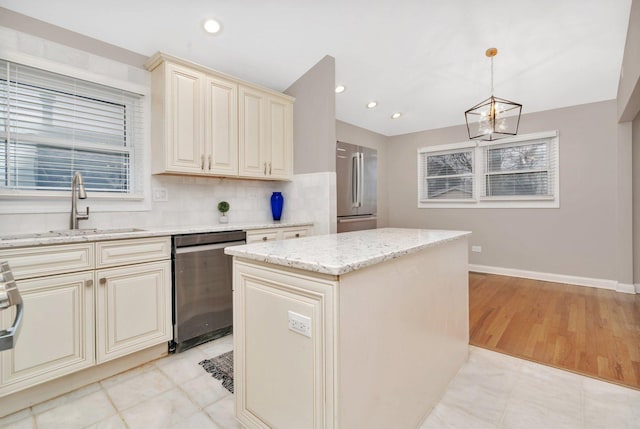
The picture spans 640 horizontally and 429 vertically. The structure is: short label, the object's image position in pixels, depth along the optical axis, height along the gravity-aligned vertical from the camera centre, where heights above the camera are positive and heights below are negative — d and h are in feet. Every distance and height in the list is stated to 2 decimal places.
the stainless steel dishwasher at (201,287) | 7.54 -1.84
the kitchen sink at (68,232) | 6.23 -0.35
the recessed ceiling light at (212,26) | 8.20 +5.16
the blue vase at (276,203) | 11.71 +0.47
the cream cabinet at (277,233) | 9.12 -0.56
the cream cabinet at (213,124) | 8.32 +2.82
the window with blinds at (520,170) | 13.93 +2.09
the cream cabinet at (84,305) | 5.54 -1.80
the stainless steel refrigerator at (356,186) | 12.48 +1.25
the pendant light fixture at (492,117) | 9.10 +2.90
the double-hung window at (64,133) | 6.86 +2.12
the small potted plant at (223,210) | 10.14 +0.21
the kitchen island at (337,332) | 3.54 -1.58
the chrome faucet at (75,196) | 7.14 +0.50
